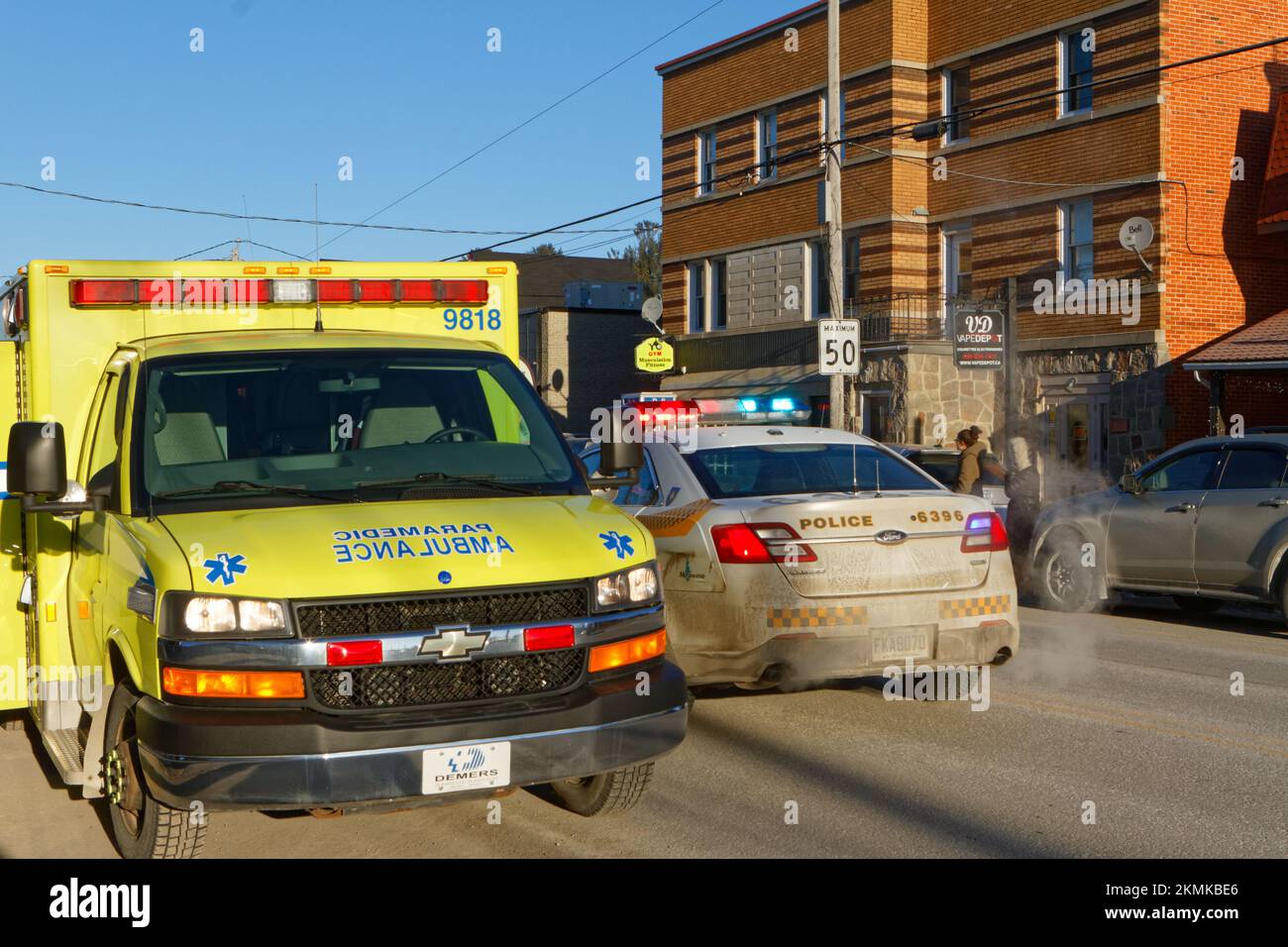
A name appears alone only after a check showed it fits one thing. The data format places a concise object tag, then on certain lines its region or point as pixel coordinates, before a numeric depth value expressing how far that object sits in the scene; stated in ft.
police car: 25.85
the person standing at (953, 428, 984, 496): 56.54
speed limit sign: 67.77
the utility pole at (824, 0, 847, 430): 72.53
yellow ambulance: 16.89
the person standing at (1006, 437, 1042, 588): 51.88
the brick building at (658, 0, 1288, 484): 81.92
